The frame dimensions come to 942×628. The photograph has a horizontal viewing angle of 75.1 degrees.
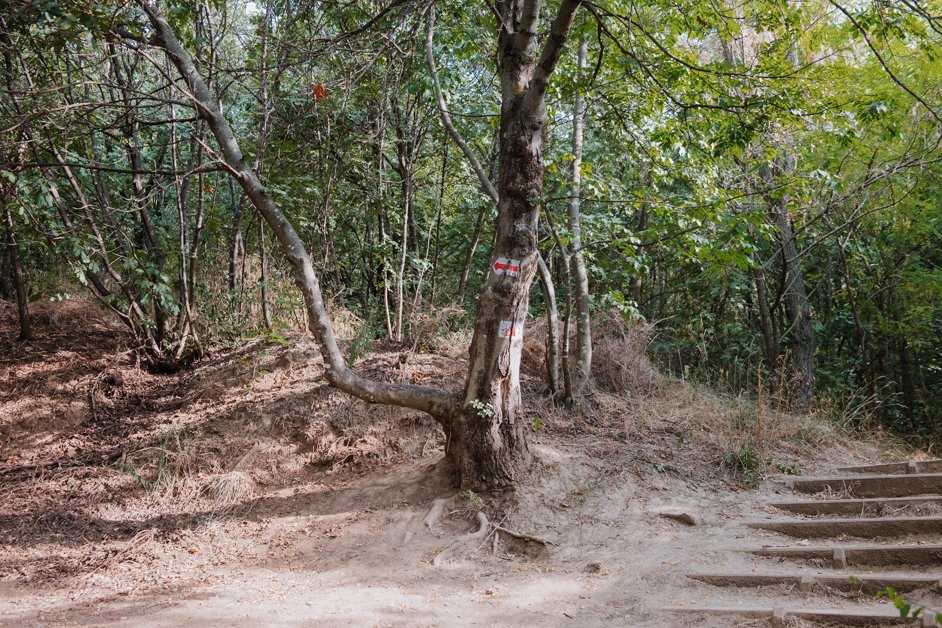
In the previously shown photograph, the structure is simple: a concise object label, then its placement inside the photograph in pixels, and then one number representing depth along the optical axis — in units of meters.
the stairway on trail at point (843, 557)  3.50
